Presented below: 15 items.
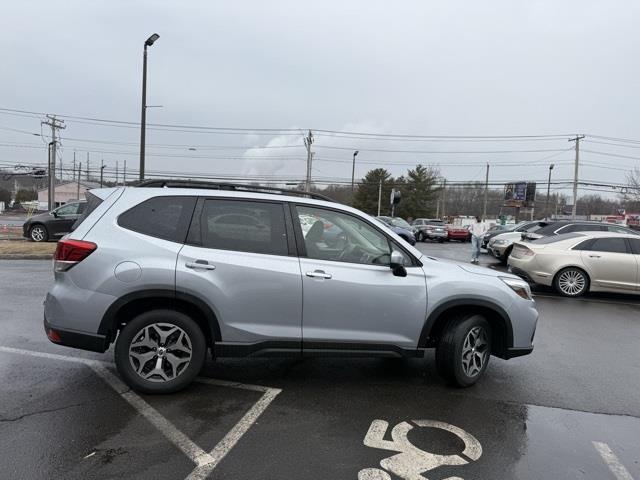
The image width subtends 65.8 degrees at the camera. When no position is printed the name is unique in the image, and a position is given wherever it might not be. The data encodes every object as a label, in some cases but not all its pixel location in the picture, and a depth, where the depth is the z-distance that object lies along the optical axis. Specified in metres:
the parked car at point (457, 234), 34.09
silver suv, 4.07
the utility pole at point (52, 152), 46.09
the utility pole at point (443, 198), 81.88
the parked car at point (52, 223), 17.62
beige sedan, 10.31
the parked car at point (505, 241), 16.47
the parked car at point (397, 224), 26.84
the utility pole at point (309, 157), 42.00
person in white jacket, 16.88
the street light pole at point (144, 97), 16.30
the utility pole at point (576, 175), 45.38
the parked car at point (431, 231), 32.19
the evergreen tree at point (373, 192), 74.50
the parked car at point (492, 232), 22.30
